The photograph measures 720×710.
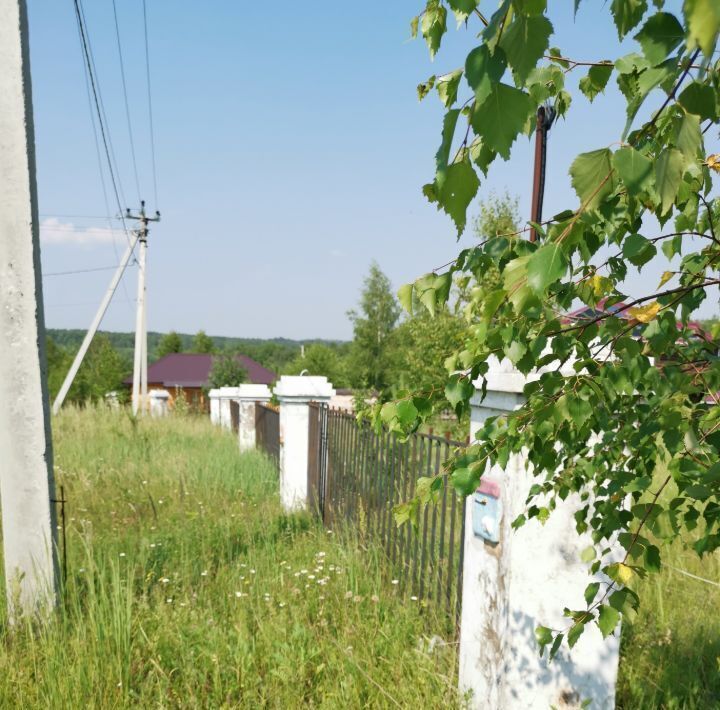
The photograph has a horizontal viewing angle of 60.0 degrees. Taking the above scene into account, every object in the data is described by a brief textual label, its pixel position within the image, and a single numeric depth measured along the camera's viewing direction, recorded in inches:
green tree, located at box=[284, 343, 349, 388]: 1627.7
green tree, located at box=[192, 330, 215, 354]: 3117.6
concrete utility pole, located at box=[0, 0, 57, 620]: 128.3
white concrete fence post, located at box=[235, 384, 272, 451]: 428.1
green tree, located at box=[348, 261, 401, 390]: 1610.5
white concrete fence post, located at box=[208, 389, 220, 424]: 595.8
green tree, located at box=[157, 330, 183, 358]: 3083.2
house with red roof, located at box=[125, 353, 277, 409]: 2146.9
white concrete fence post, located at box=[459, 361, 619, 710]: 100.2
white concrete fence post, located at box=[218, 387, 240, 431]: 547.0
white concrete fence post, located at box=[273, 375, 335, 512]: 264.1
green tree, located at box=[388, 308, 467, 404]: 655.8
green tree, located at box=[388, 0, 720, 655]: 29.3
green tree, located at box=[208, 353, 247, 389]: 1289.4
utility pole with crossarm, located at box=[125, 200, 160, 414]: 878.4
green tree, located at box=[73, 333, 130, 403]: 1786.9
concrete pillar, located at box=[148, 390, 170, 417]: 713.6
